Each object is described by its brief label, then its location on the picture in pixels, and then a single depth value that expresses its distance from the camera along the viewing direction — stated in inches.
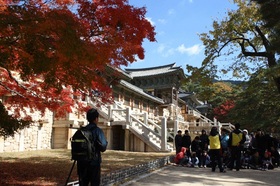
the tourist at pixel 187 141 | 489.7
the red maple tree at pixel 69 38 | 210.4
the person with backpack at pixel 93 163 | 187.3
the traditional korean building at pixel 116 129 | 633.0
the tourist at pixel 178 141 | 493.6
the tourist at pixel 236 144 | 416.5
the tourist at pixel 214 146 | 414.3
